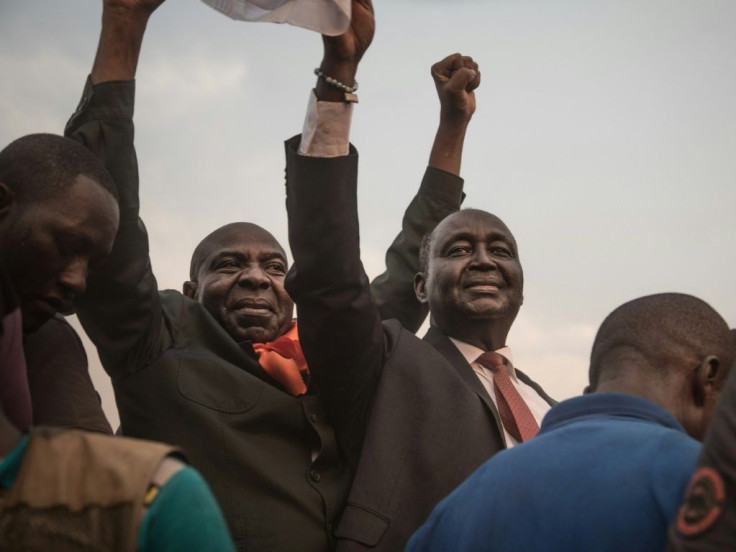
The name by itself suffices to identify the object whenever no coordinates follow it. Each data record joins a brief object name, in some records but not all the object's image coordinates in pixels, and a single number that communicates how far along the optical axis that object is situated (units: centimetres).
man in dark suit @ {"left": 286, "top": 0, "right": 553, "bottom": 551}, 376
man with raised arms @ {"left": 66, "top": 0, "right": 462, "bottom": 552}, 377
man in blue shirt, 243
